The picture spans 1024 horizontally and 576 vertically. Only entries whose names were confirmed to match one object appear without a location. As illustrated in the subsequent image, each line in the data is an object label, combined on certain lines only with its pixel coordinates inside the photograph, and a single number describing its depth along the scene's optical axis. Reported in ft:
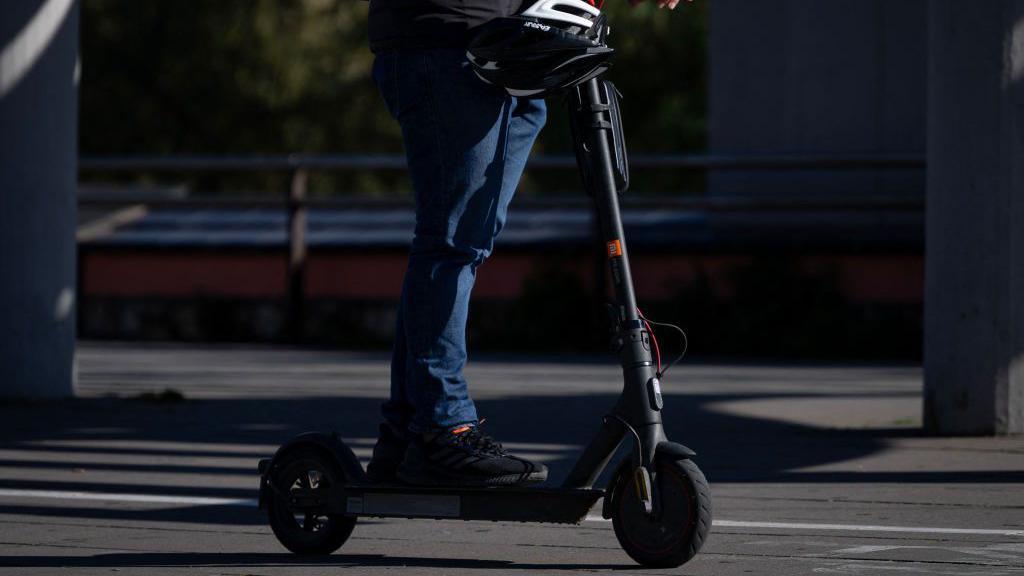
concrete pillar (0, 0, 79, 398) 51.03
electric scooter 24.75
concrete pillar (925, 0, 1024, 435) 42.45
